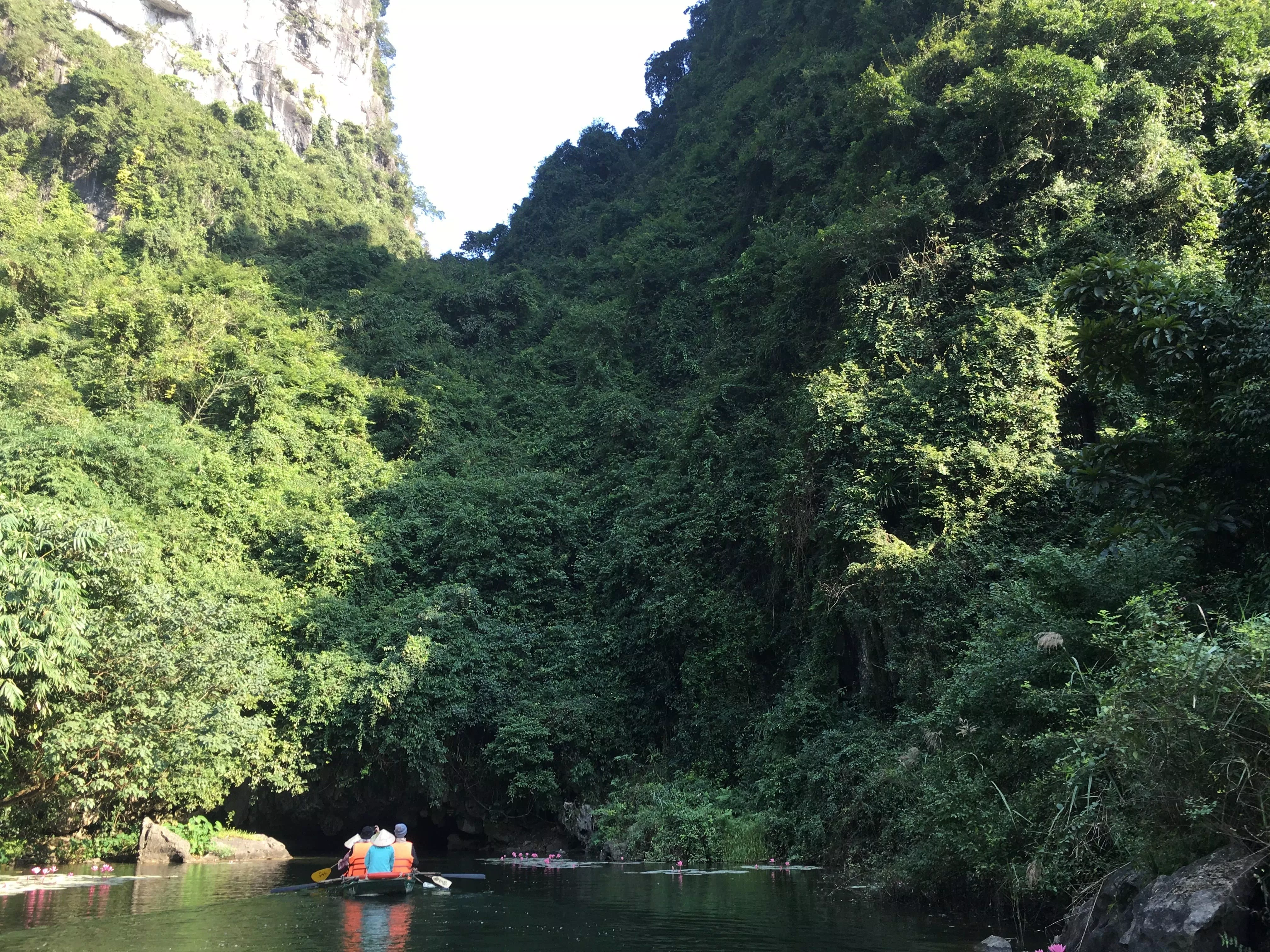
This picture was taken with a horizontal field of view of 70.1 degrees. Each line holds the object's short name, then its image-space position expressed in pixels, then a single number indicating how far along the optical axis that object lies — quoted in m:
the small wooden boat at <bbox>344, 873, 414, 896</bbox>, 11.36
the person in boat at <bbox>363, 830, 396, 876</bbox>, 11.68
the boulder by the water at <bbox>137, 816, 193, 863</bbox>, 15.84
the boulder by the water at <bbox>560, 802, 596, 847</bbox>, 17.75
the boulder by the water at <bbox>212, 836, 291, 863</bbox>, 16.86
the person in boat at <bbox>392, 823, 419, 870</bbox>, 11.89
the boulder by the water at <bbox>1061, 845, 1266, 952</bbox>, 5.25
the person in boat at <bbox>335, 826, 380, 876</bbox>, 11.84
